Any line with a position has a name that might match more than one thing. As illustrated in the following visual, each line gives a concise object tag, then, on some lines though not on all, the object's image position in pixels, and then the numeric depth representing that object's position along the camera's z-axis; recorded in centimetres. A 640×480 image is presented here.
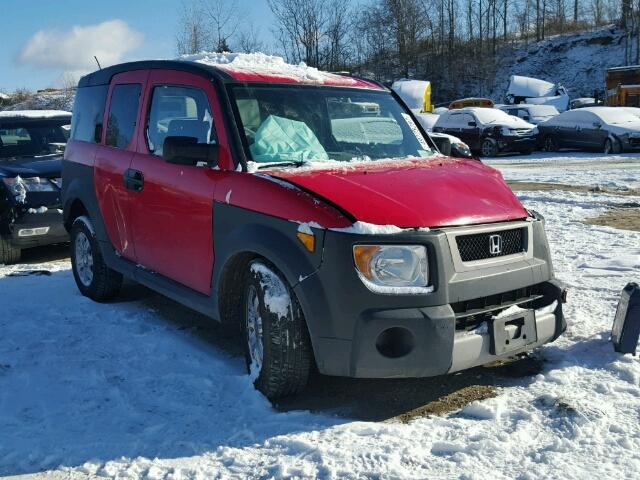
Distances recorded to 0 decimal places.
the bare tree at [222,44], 2702
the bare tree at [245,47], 2991
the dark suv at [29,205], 795
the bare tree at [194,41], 3021
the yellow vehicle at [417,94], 3462
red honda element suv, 344
